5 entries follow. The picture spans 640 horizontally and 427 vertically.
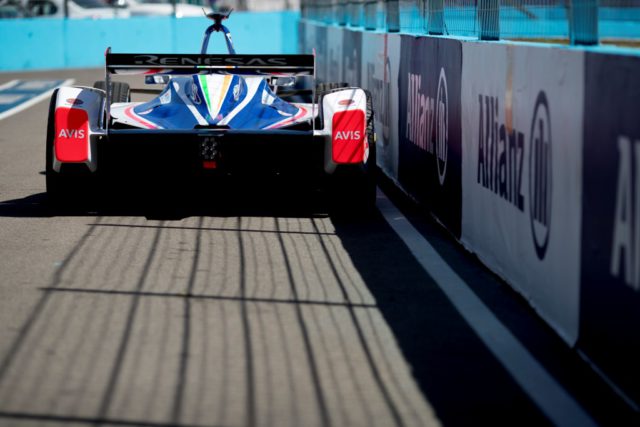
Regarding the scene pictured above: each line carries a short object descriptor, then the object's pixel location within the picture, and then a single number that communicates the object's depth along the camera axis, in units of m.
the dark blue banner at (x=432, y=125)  17.62
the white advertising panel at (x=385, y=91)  23.84
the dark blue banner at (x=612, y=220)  9.64
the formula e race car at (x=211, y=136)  18.44
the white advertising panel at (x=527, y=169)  11.53
